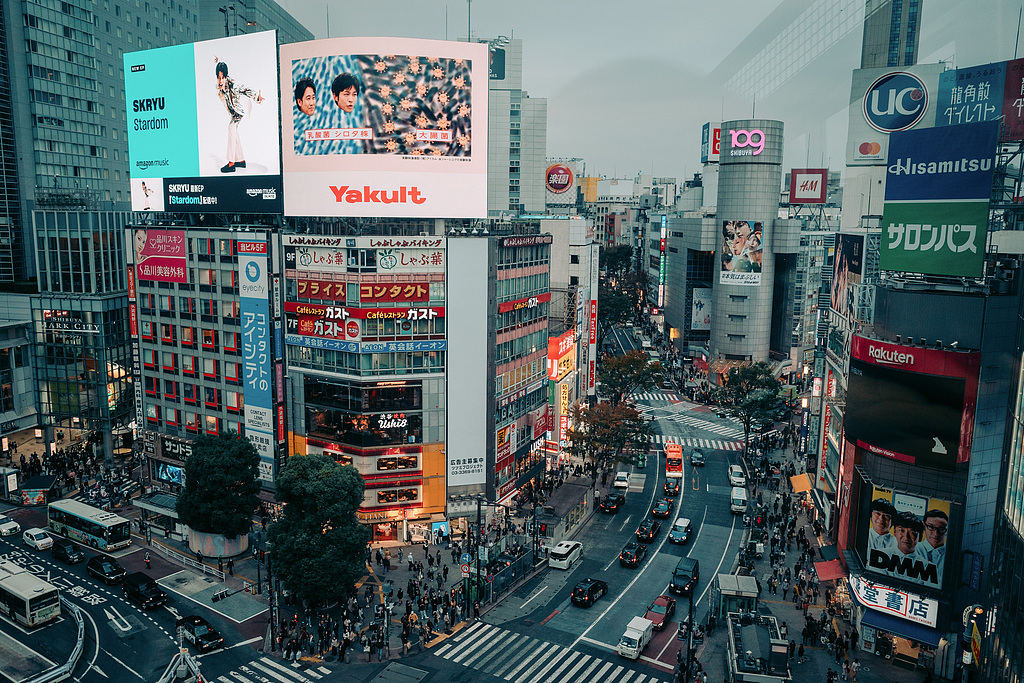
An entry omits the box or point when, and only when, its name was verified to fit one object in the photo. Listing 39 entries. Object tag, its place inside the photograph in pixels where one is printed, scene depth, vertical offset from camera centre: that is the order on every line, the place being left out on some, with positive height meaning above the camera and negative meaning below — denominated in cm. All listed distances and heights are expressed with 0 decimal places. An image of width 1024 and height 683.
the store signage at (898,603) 3888 -1968
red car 4281 -2223
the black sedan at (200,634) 3988 -2216
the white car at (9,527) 5409 -2204
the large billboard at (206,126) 5797 +888
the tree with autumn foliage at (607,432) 6638 -1789
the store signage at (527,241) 5686 -37
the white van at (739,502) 6103 -2203
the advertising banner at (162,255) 6034 -197
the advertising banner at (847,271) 5391 -240
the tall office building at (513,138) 11388 +1620
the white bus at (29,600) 4097 -2091
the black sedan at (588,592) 4547 -2226
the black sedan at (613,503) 6194 -2254
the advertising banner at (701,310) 10850 -1065
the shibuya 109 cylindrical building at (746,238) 9919 +14
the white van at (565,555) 5109 -2242
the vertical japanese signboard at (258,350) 5616 -907
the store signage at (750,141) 9844 +1323
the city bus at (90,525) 5138 -2102
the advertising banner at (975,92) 4281 +905
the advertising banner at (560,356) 6900 -1152
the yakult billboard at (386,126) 5356 +812
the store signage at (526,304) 5751 -555
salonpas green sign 3906 +23
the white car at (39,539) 5184 -2196
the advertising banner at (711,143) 12838 +1714
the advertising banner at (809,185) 10219 +771
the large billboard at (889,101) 5119 +1015
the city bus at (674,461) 6975 -2146
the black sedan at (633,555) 5131 -2246
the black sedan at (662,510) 6031 -2259
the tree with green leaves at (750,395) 7701 -1710
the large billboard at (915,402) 3819 -875
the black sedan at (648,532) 5541 -2241
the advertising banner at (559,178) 12438 +1006
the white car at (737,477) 6650 -2196
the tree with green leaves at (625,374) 8344 -1573
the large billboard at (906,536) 3884 -1609
